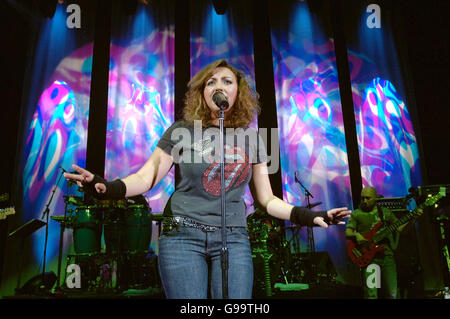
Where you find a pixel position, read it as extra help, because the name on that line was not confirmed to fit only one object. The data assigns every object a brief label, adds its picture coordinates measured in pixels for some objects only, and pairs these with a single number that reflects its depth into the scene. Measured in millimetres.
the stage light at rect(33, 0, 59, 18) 6812
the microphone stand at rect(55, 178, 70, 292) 5313
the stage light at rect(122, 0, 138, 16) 7032
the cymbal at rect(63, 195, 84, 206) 5473
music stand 4980
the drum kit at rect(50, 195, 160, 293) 5297
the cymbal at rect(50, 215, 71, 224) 5590
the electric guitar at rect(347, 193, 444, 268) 4578
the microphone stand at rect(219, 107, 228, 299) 1394
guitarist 4320
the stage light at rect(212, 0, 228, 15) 7051
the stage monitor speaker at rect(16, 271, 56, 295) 5219
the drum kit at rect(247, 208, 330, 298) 5406
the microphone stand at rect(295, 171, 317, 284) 5902
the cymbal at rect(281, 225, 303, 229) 6088
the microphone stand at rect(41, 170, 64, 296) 5262
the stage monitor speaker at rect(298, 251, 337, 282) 5886
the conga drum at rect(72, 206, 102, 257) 5352
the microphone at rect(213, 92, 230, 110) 1673
